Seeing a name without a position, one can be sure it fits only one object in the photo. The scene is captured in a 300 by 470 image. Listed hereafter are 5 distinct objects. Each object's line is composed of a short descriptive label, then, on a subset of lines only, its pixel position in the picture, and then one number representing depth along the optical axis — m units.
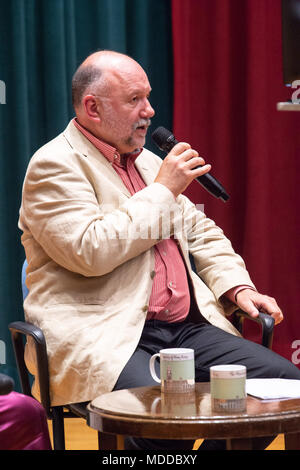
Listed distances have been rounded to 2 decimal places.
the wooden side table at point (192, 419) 5.68
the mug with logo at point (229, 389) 5.75
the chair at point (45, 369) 6.31
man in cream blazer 6.35
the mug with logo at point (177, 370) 5.90
